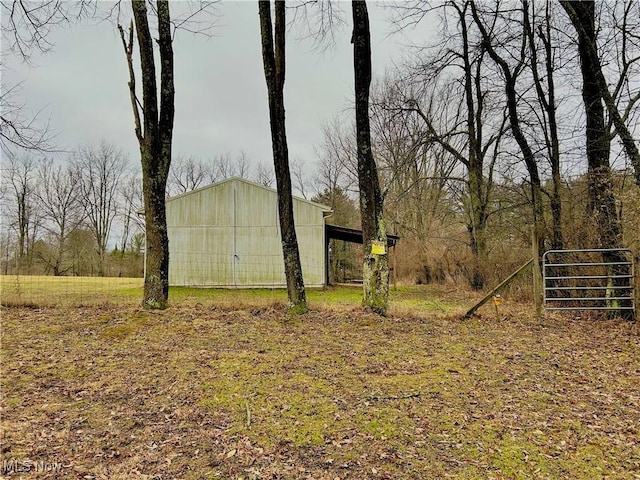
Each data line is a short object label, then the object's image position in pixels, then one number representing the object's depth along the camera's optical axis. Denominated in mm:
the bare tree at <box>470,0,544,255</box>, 11430
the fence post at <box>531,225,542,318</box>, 7633
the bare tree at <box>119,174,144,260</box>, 34781
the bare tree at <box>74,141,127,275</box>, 33375
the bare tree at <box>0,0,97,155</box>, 7469
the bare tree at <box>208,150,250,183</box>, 37156
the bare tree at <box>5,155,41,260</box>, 29406
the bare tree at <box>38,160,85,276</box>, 30406
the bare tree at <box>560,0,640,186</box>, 7016
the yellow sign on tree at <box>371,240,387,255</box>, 7559
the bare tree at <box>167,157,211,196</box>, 36312
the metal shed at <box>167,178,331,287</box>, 16250
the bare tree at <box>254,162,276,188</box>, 35031
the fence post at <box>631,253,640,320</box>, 7066
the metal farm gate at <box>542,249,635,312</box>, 7320
